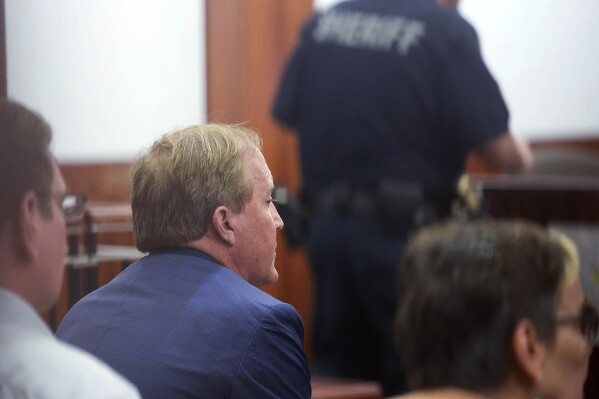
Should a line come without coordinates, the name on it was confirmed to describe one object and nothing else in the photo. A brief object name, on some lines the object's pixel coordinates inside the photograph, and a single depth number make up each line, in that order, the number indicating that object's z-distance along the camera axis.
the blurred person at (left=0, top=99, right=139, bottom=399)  4.54
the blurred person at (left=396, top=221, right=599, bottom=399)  5.07
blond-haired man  5.90
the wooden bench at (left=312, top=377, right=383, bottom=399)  6.26
